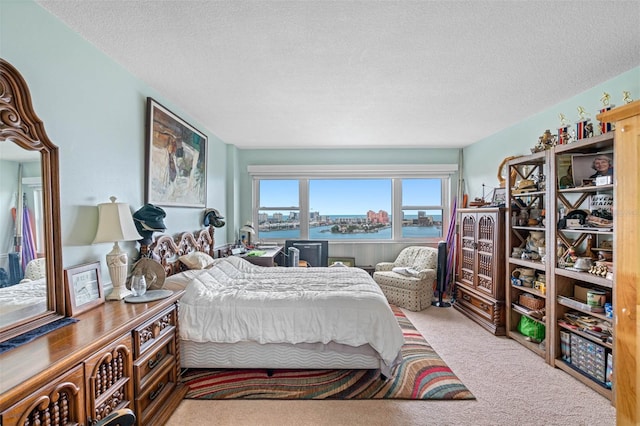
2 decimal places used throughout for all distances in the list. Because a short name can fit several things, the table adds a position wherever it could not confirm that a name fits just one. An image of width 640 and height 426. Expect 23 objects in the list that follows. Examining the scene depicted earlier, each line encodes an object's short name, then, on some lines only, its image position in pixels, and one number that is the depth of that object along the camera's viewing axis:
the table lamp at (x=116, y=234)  2.01
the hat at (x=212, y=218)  3.94
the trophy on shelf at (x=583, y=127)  2.61
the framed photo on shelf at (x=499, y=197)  3.81
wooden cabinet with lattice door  3.57
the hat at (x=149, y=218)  2.46
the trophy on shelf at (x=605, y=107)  2.44
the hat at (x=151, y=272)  2.37
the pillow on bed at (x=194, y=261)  3.11
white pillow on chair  4.43
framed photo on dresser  1.73
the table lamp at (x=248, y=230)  4.79
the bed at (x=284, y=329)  2.41
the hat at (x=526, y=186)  3.26
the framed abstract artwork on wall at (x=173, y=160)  2.71
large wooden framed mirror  1.45
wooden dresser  1.12
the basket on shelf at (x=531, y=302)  3.13
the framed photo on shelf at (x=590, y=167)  2.49
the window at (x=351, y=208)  5.44
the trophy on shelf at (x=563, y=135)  2.83
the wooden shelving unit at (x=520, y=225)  3.24
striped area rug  2.32
